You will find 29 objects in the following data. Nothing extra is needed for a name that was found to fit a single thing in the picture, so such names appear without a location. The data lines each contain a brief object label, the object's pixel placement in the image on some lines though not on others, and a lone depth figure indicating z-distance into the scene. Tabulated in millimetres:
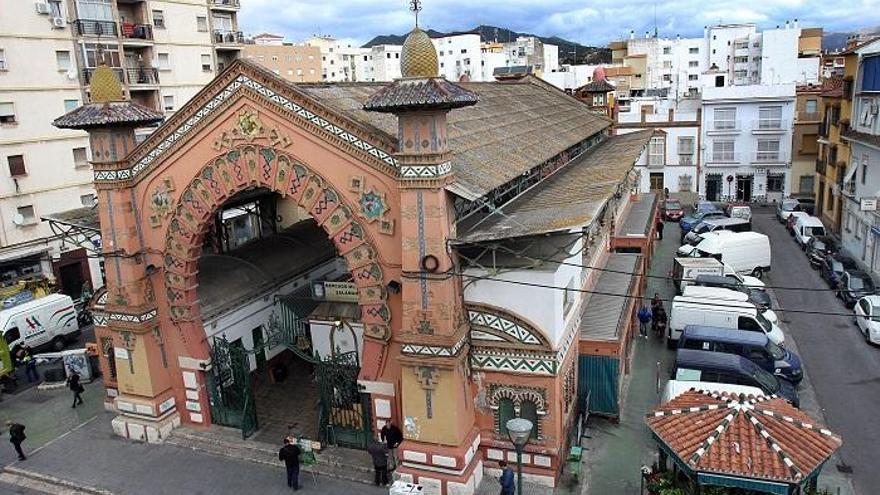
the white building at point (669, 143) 54400
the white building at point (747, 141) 51938
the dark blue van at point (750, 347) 23391
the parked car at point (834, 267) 32434
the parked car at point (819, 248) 36125
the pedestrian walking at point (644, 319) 27844
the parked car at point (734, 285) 29539
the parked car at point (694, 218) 43969
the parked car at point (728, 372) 21594
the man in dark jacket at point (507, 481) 16391
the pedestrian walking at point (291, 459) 17953
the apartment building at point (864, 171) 33616
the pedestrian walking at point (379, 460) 17688
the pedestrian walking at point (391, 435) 18250
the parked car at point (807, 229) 40347
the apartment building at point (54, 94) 34438
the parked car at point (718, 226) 41375
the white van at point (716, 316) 25734
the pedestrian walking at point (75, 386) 23703
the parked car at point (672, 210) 48500
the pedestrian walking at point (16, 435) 20016
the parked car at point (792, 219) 43219
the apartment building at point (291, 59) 89250
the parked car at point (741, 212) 44000
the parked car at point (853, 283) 29797
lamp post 14078
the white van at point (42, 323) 28516
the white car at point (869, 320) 26039
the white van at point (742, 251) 34469
